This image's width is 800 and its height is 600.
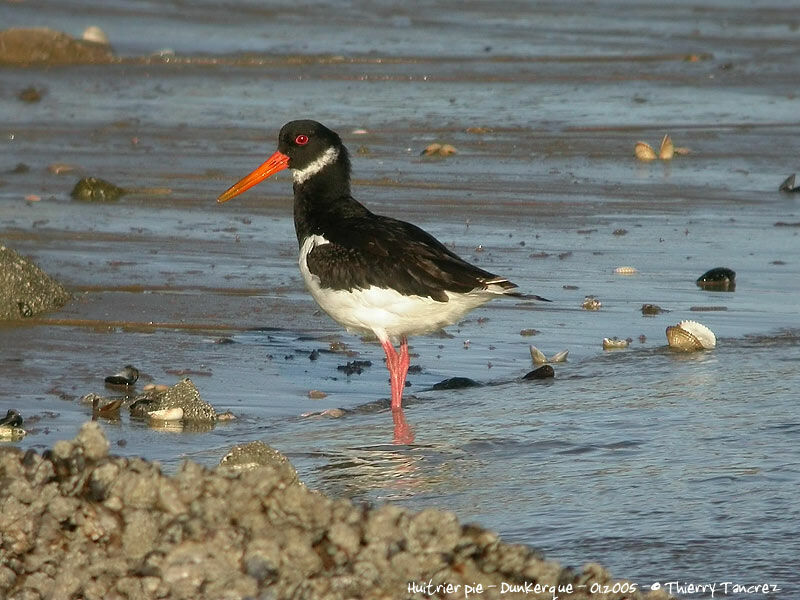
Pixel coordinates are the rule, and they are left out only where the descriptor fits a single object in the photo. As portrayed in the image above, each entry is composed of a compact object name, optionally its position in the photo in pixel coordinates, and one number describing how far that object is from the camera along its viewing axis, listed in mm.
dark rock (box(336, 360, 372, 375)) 13531
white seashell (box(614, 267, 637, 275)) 16141
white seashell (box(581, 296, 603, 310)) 14930
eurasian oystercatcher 12203
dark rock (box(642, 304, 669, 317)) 14664
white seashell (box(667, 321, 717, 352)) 13391
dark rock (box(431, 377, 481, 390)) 12672
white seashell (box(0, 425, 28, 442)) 10789
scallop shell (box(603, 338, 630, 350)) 13586
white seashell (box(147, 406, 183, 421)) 11469
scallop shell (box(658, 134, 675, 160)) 21906
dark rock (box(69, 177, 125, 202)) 19609
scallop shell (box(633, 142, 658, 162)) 21859
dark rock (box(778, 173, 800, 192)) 19828
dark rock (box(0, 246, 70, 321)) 14148
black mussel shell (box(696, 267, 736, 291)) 15586
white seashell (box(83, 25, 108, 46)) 32275
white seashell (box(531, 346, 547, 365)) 13234
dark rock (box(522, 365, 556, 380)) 12672
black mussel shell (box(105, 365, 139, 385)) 12320
